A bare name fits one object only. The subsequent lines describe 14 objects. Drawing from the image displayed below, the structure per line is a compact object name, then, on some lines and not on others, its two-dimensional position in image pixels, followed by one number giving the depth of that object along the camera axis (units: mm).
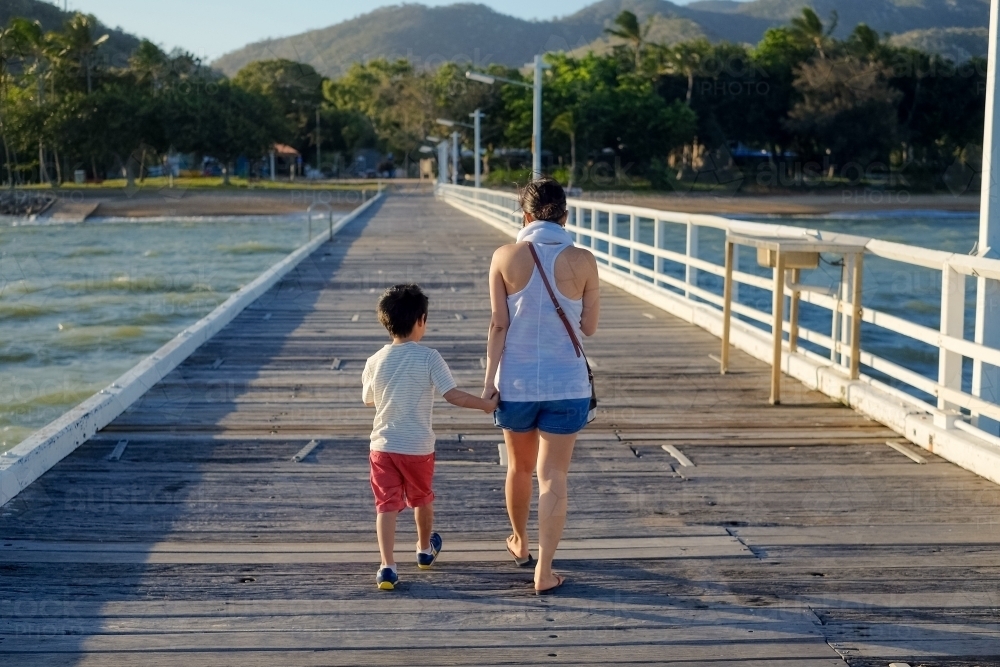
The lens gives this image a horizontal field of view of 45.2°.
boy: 4211
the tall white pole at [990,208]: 6395
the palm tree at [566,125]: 70438
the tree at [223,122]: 77000
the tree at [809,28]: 86125
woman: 4152
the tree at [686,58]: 81688
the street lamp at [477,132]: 55688
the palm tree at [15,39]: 82625
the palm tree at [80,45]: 83625
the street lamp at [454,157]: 66512
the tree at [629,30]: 93750
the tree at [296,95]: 102875
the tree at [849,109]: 71188
